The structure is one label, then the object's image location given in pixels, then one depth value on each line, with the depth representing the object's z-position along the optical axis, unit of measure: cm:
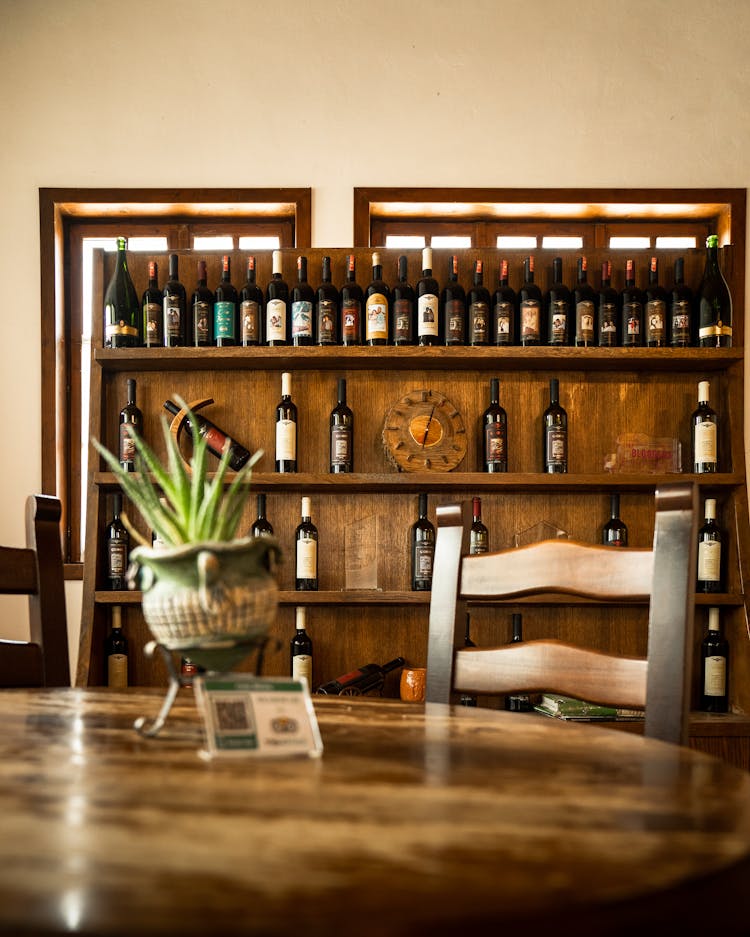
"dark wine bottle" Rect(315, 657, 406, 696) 276
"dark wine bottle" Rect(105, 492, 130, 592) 299
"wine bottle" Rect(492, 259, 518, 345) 301
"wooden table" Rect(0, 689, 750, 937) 45
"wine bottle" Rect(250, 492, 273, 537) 300
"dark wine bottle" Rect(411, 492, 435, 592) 296
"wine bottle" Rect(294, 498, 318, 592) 295
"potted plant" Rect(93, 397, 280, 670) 87
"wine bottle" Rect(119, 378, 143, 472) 303
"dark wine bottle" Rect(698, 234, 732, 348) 298
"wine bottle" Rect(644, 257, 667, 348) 300
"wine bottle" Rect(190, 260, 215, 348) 304
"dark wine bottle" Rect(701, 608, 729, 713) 292
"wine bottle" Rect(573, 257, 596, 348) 301
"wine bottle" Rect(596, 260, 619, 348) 302
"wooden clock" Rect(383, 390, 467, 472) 300
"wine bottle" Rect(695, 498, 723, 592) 293
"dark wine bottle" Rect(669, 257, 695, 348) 300
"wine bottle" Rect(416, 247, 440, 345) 299
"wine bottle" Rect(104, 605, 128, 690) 299
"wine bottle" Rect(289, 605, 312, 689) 294
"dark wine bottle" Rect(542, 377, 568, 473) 298
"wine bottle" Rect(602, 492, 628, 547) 298
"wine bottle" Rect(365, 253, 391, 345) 298
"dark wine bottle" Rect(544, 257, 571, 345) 301
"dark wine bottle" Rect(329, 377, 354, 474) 297
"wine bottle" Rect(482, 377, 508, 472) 298
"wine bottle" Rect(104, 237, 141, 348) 307
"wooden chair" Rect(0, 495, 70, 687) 144
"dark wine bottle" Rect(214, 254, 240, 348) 301
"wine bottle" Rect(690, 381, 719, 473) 296
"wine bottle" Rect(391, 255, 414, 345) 301
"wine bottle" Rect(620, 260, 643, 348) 302
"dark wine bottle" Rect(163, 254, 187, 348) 303
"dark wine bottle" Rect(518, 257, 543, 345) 300
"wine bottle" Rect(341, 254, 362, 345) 300
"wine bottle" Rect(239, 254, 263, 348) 302
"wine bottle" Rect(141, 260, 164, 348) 304
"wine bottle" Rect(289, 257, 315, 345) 299
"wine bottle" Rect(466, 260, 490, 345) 301
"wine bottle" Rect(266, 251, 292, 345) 300
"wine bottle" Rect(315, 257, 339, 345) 300
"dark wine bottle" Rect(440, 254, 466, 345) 300
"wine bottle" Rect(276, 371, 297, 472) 296
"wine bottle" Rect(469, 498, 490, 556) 296
